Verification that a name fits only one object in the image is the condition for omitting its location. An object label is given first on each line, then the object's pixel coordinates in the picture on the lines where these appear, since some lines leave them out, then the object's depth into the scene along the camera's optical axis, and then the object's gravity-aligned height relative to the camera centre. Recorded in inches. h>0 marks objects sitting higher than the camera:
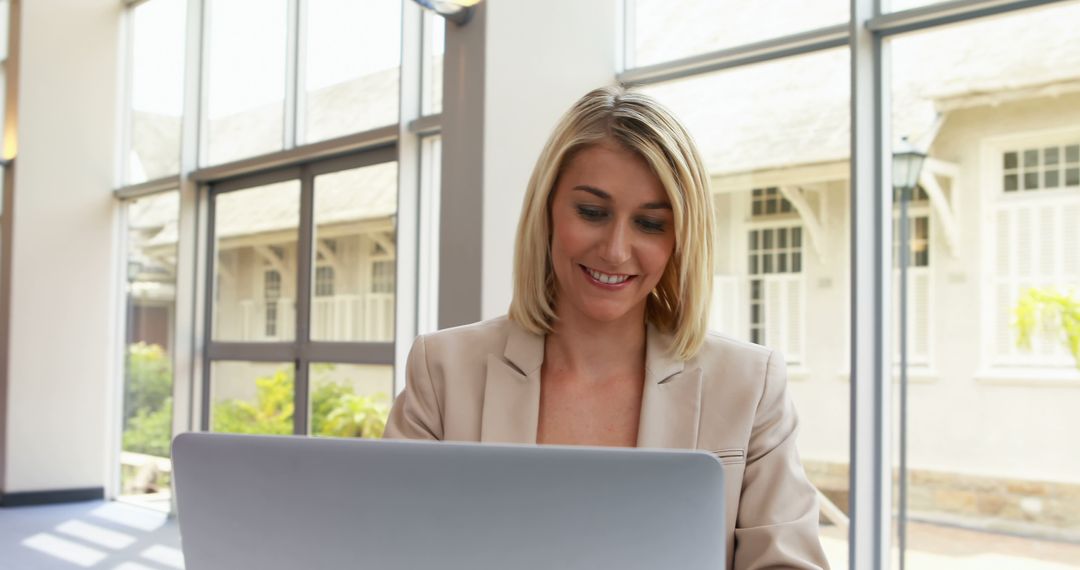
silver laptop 28.2 -5.1
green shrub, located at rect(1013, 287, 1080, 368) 130.6 +1.8
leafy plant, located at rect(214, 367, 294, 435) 258.2 -23.8
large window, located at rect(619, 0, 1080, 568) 132.6 +9.6
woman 52.6 -1.1
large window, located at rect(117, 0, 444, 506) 225.0 +28.2
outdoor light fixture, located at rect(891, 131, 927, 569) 144.1 +10.9
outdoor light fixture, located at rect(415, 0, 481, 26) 166.5 +50.7
